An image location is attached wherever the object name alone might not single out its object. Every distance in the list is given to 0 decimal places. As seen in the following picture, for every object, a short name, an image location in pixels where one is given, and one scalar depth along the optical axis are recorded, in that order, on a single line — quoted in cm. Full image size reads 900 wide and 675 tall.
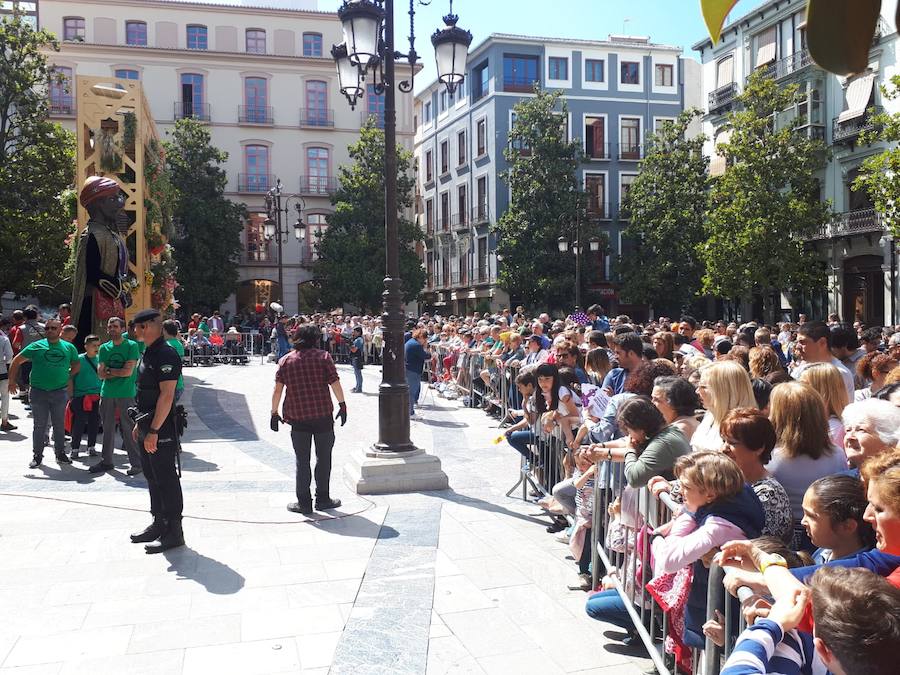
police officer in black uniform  597
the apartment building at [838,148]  2561
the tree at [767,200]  2581
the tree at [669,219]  3344
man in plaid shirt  697
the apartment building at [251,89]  4056
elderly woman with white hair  364
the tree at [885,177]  1554
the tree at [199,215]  3681
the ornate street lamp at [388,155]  775
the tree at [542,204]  3512
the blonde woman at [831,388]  483
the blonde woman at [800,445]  375
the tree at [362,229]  3675
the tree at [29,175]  2308
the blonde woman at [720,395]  452
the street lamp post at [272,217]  2453
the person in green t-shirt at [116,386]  864
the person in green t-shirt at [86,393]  941
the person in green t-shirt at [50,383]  891
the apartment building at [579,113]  4050
